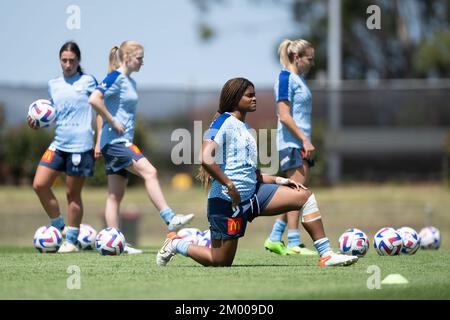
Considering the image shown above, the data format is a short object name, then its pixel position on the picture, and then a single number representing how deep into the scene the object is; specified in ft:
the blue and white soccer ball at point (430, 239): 44.93
